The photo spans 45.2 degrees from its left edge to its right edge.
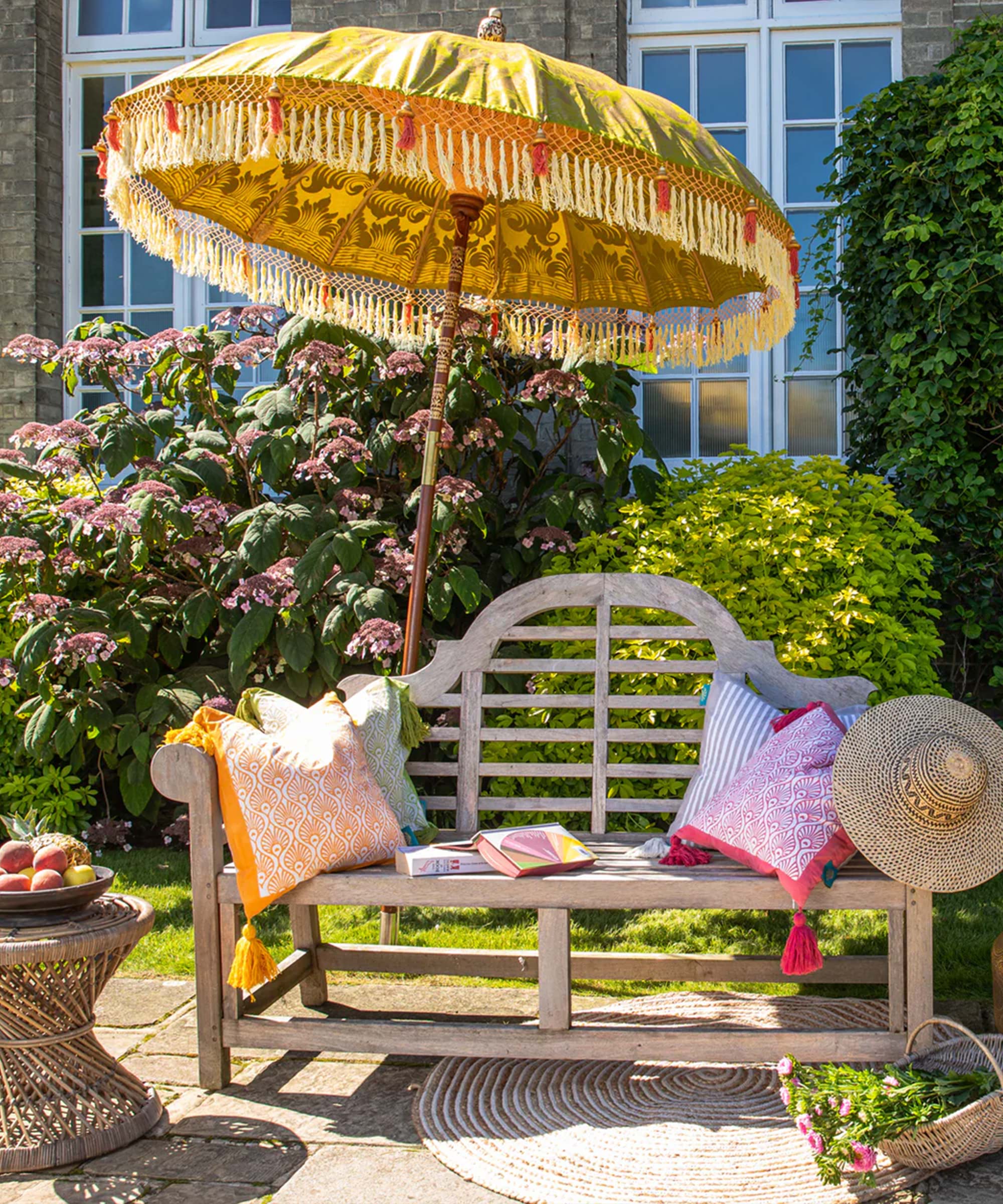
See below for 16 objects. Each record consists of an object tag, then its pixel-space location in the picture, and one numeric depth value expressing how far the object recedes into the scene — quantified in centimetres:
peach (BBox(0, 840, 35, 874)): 254
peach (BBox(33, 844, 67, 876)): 255
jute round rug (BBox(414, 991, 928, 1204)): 232
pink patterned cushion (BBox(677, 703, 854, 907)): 264
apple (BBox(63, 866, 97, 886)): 254
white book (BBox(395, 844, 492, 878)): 275
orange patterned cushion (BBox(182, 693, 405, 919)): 273
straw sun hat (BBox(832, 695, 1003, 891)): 251
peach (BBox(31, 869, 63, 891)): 248
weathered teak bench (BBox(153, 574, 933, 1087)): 265
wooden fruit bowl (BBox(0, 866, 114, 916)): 243
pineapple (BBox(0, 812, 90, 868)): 265
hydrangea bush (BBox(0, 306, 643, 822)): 477
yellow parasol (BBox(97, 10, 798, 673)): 265
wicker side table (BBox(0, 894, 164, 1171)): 239
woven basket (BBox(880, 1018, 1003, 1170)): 223
